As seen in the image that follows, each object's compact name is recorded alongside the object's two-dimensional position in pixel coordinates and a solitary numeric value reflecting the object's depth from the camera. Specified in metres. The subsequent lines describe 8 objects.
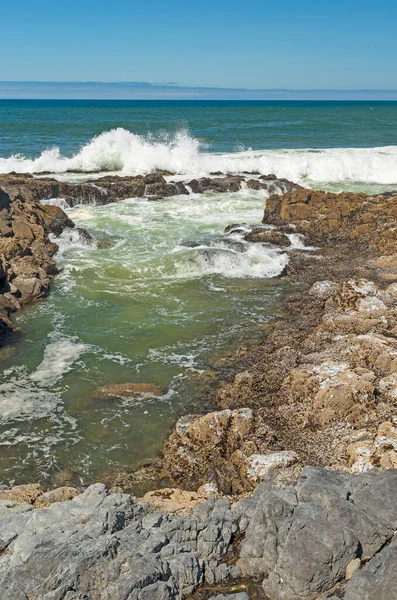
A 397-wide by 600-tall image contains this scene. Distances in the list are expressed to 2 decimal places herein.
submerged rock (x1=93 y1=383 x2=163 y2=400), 11.19
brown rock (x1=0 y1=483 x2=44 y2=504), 7.52
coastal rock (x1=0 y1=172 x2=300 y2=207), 28.02
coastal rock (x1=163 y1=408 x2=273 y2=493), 8.57
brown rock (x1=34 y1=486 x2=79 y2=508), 7.39
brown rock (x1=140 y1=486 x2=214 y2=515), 7.10
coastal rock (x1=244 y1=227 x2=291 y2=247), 21.19
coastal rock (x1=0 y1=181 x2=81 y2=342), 15.96
